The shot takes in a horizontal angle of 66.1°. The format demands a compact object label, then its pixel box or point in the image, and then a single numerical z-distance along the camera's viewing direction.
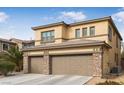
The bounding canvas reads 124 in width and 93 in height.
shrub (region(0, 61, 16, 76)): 9.13
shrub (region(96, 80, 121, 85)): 6.07
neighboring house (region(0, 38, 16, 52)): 16.81
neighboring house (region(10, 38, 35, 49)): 16.75
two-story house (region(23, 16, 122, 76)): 8.10
